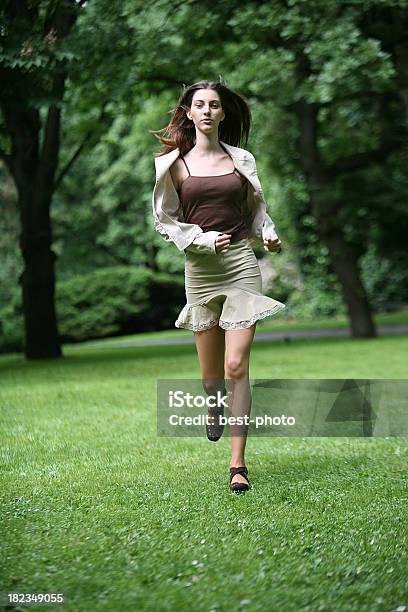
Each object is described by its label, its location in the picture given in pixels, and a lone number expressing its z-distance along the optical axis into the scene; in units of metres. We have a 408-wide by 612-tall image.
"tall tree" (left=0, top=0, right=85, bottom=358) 17.09
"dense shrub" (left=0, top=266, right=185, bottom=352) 29.09
